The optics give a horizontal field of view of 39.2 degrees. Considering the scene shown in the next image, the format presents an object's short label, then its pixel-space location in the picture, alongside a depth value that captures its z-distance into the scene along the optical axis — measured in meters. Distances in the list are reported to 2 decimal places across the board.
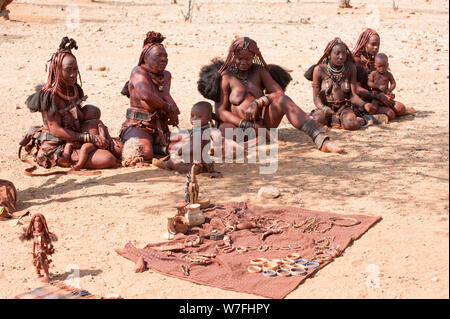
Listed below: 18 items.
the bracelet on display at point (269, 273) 5.04
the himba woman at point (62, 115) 7.95
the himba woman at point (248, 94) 8.82
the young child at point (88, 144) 8.03
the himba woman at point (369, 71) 10.23
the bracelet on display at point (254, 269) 5.13
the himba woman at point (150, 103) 8.27
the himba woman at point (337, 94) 9.75
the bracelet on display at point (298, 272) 5.04
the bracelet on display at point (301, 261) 5.26
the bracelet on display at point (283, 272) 5.05
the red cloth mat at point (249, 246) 4.96
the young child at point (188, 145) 7.91
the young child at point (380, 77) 10.23
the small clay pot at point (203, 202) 6.51
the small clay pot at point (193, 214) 6.09
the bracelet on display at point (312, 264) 5.17
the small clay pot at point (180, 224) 5.91
